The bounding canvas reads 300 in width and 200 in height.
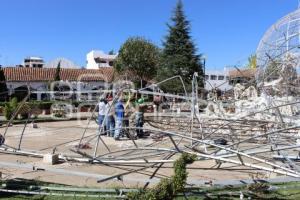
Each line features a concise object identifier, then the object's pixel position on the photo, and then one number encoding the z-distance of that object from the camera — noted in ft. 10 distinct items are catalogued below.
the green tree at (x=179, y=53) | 80.36
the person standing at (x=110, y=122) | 27.23
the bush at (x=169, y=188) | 9.36
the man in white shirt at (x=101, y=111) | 27.77
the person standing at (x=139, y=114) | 25.56
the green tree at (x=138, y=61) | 91.92
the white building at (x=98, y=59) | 150.32
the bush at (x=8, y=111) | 42.53
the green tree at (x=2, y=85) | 75.16
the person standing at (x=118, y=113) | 25.78
